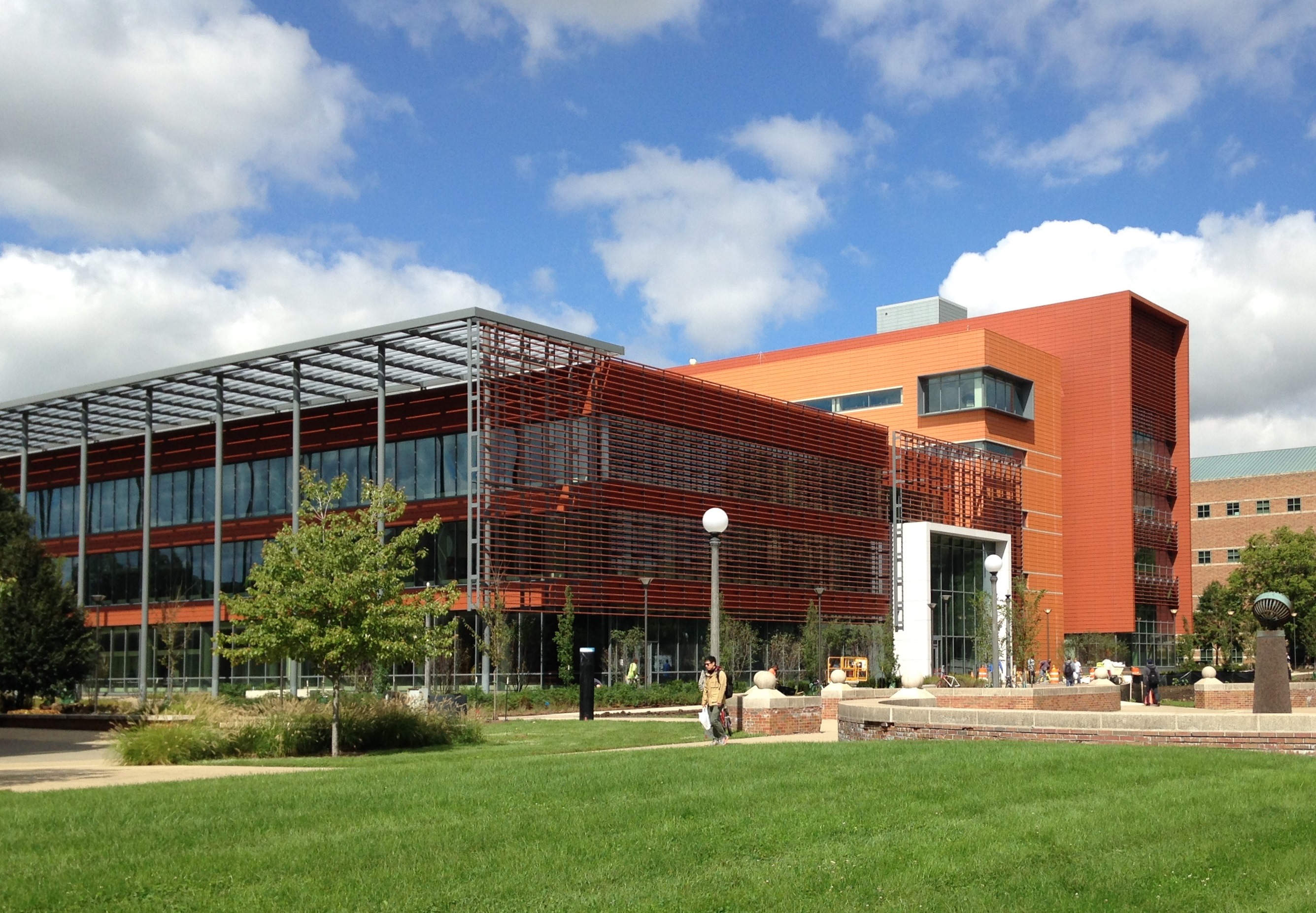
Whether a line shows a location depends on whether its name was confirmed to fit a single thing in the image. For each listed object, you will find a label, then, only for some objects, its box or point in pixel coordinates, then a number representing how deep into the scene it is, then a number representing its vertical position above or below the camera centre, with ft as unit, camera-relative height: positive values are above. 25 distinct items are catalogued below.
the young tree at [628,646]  154.71 -7.92
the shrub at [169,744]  68.13 -8.57
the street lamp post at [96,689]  127.34 -10.96
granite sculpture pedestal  71.36 -5.48
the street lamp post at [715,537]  72.02 +2.47
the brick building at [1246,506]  365.61 +20.37
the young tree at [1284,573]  257.96 +0.77
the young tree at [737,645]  159.22 -8.21
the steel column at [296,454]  143.54 +14.94
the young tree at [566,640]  146.51 -6.63
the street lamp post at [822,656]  172.14 -10.35
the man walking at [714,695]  74.49 -6.64
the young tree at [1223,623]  257.75 -9.58
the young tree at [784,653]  176.14 -9.98
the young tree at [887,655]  184.85 -11.12
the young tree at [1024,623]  185.68 -6.74
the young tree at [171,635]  159.79 -6.80
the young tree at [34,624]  120.78 -3.81
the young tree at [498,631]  132.57 -5.11
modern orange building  237.04 +31.51
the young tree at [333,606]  77.25 -1.40
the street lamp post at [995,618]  120.37 -4.53
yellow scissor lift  181.16 -12.30
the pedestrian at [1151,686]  136.77 -11.63
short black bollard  104.12 -8.35
